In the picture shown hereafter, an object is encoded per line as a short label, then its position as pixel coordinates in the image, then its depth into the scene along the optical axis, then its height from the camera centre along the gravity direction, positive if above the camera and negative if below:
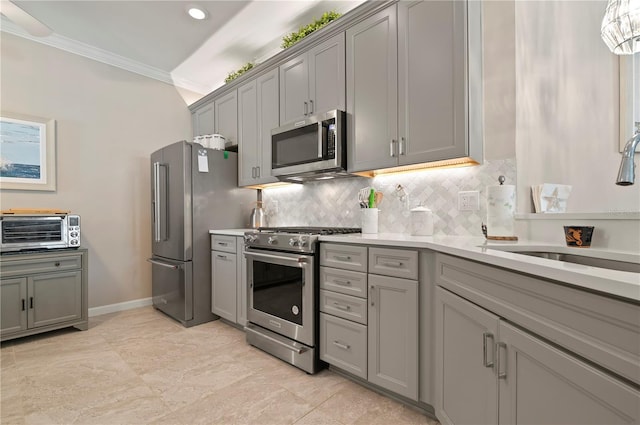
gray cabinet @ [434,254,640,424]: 0.65 -0.40
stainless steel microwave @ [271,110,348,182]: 2.32 +0.53
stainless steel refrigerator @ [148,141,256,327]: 2.98 -0.04
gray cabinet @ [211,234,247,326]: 2.74 -0.63
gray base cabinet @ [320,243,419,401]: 1.63 -0.61
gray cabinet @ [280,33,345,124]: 2.39 +1.12
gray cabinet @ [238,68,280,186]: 2.96 +0.90
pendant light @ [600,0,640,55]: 1.50 +0.95
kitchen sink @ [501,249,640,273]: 1.20 -0.22
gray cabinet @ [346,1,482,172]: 1.77 +0.82
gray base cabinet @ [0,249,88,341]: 2.48 -0.68
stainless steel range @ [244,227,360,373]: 2.05 -0.59
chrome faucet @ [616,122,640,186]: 1.03 +0.16
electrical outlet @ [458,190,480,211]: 1.97 +0.07
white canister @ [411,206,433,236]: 2.03 -0.07
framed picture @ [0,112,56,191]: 2.80 +0.59
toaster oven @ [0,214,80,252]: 2.54 -0.15
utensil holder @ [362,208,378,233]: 2.32 -0.06
